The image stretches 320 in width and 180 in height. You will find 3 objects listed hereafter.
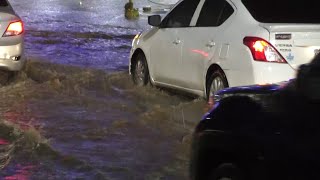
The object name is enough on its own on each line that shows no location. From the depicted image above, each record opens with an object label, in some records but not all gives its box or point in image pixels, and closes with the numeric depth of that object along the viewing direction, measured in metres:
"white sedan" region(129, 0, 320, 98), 13.50
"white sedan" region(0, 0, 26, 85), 17.80
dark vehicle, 6.08
